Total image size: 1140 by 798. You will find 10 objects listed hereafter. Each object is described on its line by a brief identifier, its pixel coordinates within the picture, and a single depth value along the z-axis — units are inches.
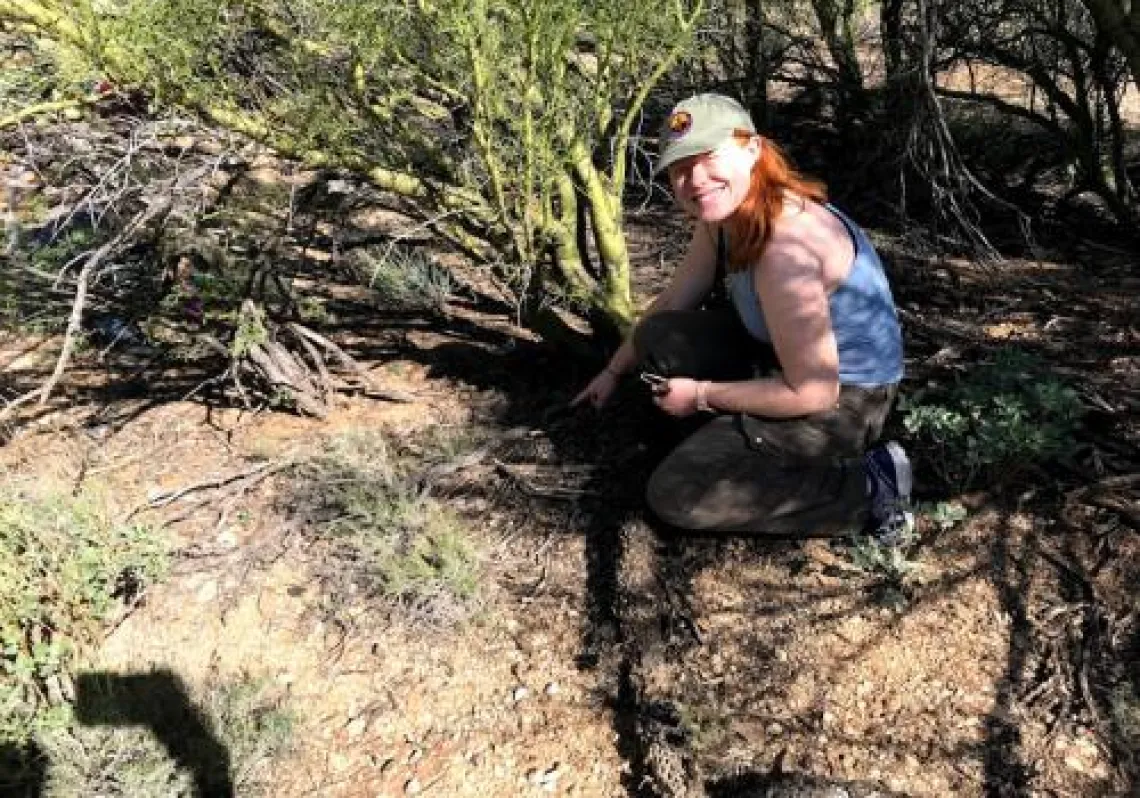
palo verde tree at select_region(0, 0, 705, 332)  100.3
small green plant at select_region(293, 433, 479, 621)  113.3
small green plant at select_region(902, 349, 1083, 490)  108.8
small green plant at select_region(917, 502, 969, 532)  105.3
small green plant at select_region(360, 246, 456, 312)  165.3
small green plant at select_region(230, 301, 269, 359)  134.6
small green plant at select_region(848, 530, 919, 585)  101.6
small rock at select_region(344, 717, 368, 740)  100.8
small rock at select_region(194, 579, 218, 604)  118.7
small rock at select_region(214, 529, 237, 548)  125.5
